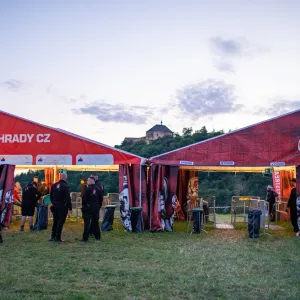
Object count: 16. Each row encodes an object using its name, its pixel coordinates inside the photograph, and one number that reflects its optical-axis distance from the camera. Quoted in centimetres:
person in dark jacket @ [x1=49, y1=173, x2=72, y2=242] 744
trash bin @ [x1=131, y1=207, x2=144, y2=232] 873
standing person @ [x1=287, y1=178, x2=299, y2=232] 951
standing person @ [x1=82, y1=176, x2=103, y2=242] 762
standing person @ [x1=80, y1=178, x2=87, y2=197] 1271
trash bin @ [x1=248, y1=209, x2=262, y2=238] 810
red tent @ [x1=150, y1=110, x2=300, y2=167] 843
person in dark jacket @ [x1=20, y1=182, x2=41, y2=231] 890
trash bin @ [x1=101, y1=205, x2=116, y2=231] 899
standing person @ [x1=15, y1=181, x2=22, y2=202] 1176
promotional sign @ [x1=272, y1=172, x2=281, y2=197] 1266
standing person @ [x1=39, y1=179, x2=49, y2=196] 1201
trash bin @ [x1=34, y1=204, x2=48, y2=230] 911
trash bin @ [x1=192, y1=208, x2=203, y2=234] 870
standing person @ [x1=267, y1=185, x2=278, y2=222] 1122
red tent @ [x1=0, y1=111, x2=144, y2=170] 901
